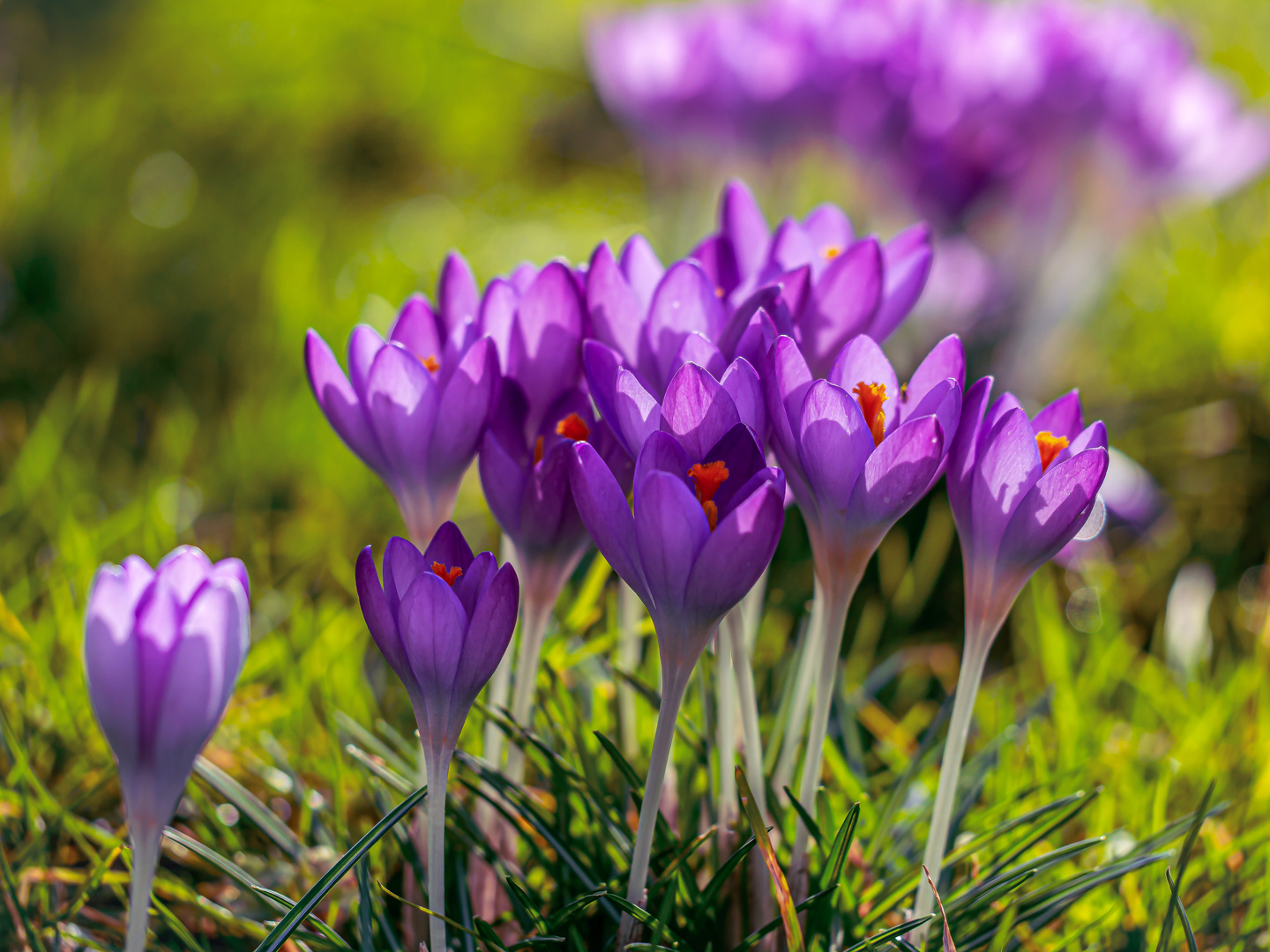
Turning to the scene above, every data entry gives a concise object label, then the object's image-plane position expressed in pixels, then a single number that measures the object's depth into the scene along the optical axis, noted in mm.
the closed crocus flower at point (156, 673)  803
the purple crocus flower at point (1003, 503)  824
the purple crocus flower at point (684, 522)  808
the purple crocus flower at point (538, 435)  845
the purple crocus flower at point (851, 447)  820
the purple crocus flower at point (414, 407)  845
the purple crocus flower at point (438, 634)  818
